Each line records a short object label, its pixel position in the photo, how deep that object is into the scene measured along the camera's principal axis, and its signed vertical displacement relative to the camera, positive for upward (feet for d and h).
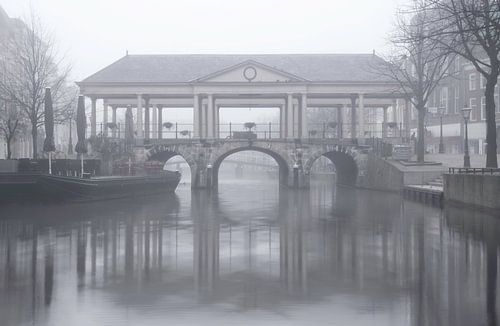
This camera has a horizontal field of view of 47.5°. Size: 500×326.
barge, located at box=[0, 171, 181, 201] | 85.76 -5.06
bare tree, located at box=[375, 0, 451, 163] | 122.95 +15.96
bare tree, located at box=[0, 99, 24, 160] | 116.18 +8.57
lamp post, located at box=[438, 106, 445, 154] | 149.32 +1.51
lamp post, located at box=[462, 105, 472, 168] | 101.22 +1.64
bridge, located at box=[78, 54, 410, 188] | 149.18 +16.54
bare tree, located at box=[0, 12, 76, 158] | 113.09 +15.82
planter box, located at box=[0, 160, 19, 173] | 93.15 -1.69
